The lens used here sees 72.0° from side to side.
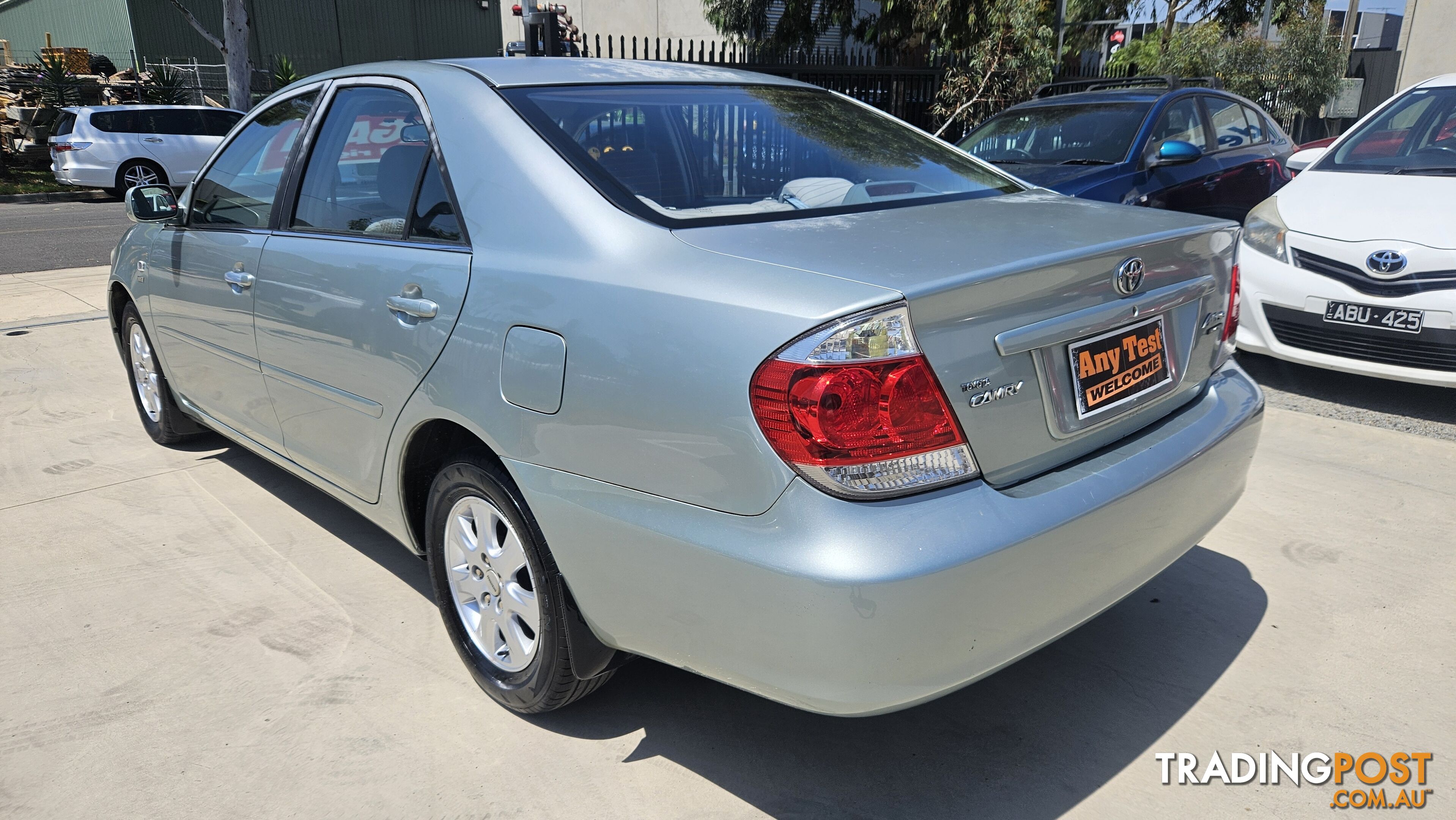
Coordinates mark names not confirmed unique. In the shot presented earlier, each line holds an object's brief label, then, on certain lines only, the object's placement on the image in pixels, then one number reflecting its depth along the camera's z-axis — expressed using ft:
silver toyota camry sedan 5.88
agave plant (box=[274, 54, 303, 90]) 78.33
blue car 22.02
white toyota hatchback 15.14
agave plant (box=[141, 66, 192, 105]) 73.41
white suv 55.16
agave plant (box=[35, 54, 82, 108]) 67.31
